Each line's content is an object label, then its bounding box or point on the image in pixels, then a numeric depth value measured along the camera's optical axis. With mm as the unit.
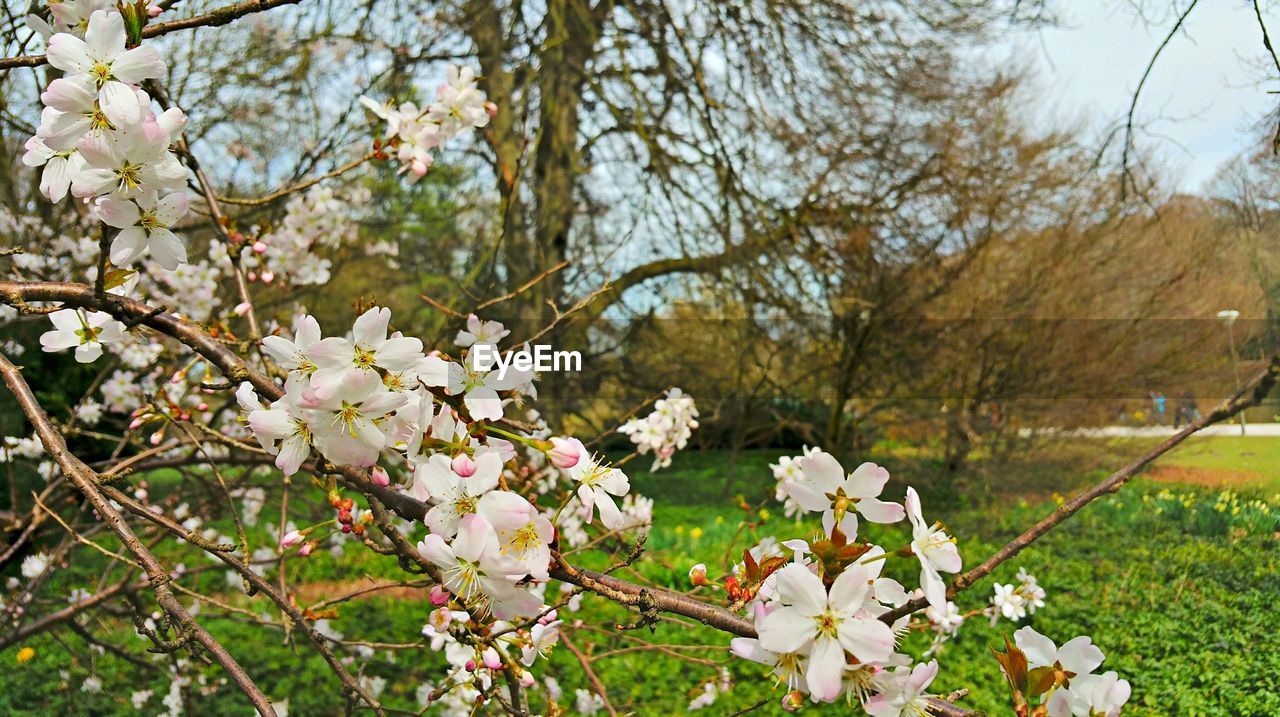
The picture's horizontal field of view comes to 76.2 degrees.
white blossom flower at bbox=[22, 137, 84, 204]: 524
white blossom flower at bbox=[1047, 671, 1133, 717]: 505
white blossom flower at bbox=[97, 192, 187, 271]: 536
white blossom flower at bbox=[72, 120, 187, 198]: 497
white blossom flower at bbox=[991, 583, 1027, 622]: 1742
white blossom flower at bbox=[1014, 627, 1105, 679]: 524
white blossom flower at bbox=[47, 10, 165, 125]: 509
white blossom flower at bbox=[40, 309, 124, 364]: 696
